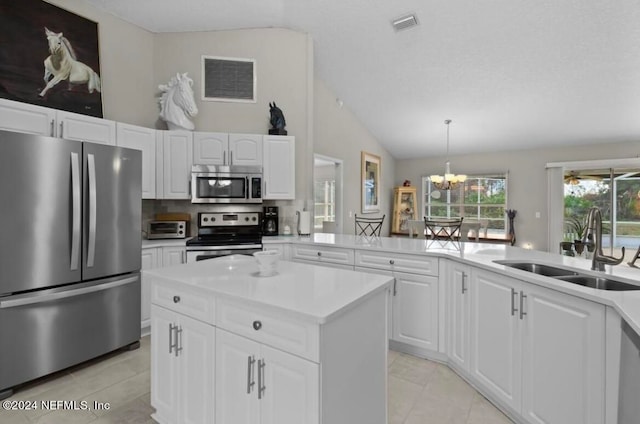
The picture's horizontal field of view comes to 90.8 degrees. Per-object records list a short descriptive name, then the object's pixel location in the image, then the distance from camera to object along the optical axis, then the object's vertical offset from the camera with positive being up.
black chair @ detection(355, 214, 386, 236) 3.81 -0.11
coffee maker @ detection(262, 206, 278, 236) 3.99 -0.12
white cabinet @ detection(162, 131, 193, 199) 3.57 +0.54
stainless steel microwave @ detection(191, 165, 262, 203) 3.62 +0.31
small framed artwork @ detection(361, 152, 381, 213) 6.71 +0.65
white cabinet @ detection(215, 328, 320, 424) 1.17 -0.70
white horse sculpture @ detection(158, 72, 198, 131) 3.68 +1.26
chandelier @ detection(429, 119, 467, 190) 5.74 +0.60
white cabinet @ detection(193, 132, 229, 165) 3.66 +0.72
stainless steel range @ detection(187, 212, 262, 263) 3.30 -0.30
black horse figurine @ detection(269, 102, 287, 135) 3.99 +1.13
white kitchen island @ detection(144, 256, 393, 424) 1.18 -0.59
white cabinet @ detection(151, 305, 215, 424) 1.48 -0.80
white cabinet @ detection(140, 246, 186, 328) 3.05 -0.52
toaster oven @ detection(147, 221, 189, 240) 3.44 -0.22
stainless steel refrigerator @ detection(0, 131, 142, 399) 2.11 -0.32
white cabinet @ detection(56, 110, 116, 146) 2.69 +0.74
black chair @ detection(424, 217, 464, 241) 2.96 -0.12
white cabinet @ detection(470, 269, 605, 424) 1.42 -0.73
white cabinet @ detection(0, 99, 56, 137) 2.35 +0.71
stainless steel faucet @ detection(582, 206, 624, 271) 1.71 -0.17
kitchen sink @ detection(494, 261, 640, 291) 1.67 -0.38
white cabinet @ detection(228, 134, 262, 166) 3.75 +0.73
